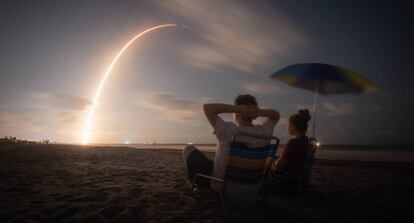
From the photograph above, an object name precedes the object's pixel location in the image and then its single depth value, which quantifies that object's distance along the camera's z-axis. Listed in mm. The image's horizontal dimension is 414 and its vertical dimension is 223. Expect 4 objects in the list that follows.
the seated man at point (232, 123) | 3434
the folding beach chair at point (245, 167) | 3428
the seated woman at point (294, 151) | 4738
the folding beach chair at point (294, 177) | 4809
